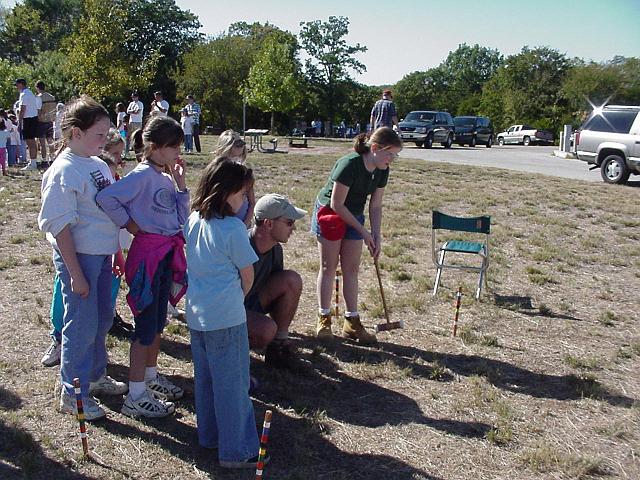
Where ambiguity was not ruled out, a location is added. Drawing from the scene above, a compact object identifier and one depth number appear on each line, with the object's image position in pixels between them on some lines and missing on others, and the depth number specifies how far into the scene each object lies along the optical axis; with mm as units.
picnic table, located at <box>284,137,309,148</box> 29234
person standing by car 17688
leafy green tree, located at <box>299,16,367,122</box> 61416
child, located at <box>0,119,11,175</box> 14409
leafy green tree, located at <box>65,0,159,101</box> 25125
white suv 16719
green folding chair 6973
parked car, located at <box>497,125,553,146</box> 46781
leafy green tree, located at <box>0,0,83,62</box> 61219
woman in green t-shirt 5277
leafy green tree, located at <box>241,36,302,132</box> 42312
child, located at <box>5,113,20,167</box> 16266
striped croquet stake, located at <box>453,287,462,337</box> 5750
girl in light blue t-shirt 3377
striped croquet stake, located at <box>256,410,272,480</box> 3025
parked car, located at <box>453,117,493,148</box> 35844
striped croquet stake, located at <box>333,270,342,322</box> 6246
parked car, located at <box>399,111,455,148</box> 29891
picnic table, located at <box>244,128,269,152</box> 24359
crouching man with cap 4383
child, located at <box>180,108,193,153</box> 21016
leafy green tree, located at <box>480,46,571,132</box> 59062
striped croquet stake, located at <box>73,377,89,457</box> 3402
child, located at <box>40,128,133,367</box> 4454
